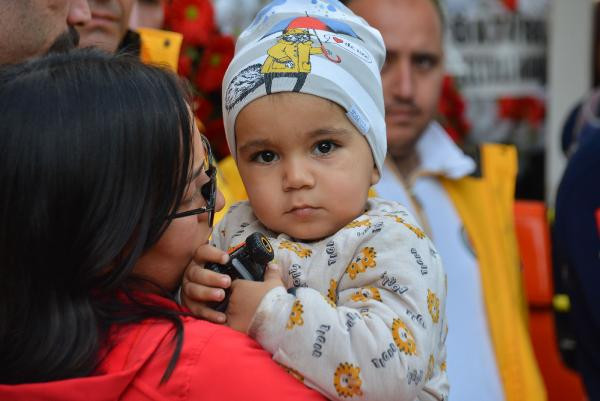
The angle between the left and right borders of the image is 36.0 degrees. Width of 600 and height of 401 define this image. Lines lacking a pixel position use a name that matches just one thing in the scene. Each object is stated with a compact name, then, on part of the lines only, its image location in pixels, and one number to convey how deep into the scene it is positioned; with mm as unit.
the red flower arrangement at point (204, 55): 3664
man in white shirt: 3148
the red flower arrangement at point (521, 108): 5555
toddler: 1741
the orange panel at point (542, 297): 3732
